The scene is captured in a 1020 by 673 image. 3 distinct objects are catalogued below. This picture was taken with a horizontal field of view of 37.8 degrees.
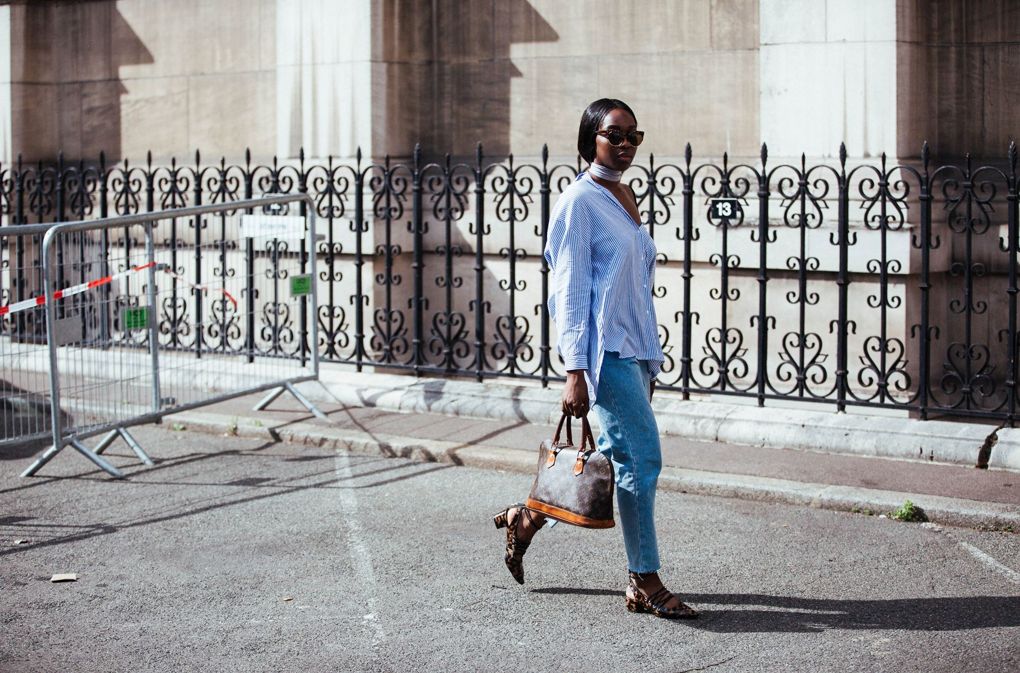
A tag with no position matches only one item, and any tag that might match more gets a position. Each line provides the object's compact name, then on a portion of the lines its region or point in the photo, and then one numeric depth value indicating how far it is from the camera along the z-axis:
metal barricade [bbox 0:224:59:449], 9.38
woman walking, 6.09
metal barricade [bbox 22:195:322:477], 9.54
